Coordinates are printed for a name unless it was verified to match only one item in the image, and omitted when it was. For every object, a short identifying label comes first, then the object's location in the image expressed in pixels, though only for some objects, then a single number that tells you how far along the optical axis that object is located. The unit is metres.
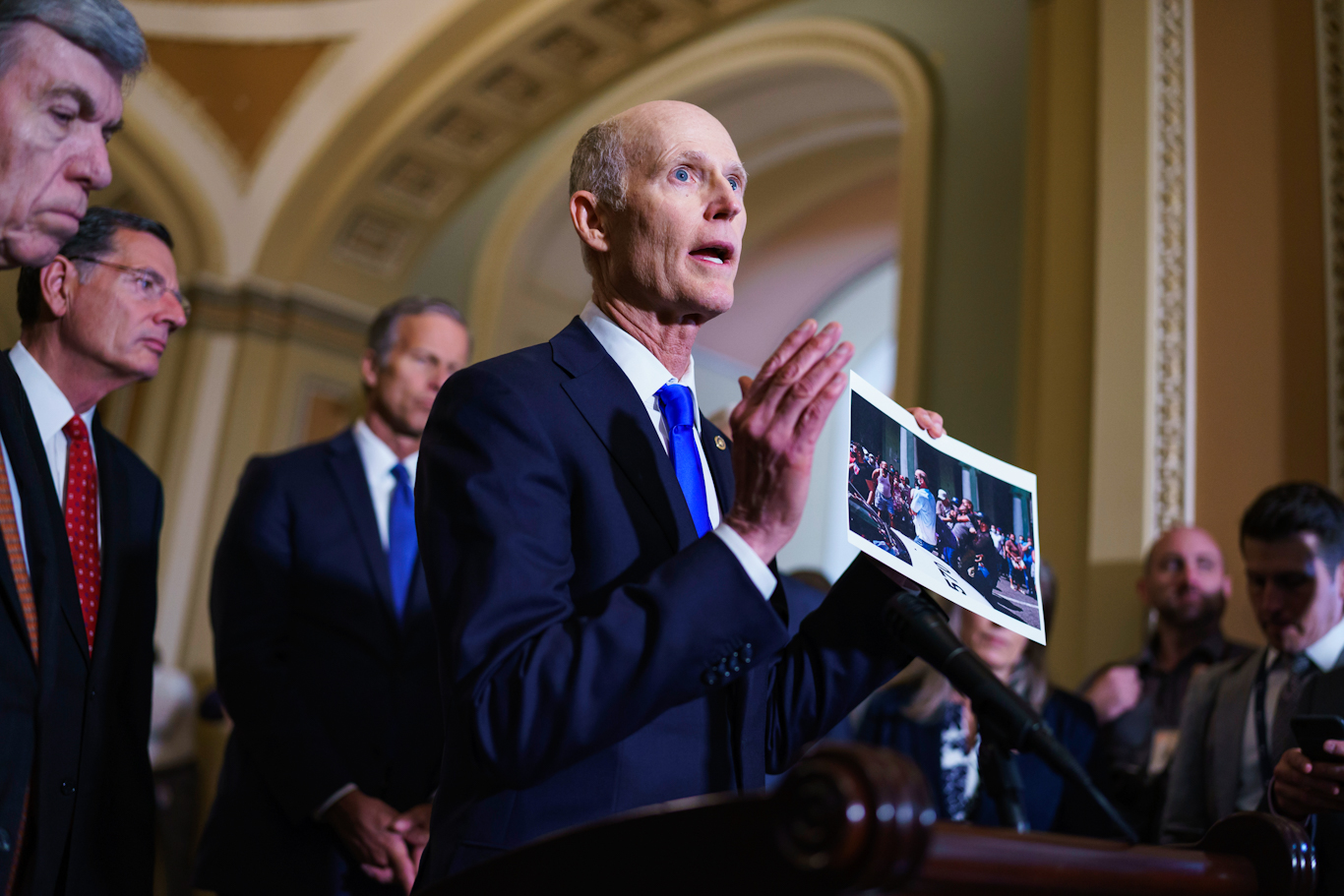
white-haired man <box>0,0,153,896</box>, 1.50
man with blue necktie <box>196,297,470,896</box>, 2.21
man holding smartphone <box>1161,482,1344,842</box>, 2.61
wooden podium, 0.77
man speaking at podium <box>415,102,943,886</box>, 1.20
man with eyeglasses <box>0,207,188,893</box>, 1.86
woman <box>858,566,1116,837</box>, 3.16
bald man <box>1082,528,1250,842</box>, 3.53
